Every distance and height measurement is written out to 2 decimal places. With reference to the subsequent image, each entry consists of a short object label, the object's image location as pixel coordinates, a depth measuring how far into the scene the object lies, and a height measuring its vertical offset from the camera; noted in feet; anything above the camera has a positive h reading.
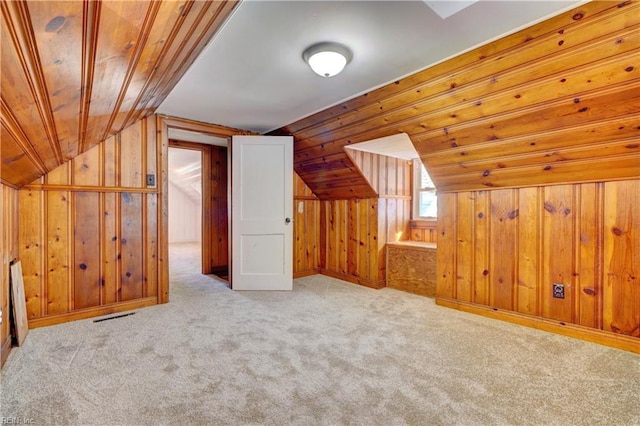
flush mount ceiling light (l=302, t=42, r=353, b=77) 6.10 +3.14
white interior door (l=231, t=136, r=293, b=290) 12.44 -0.07
